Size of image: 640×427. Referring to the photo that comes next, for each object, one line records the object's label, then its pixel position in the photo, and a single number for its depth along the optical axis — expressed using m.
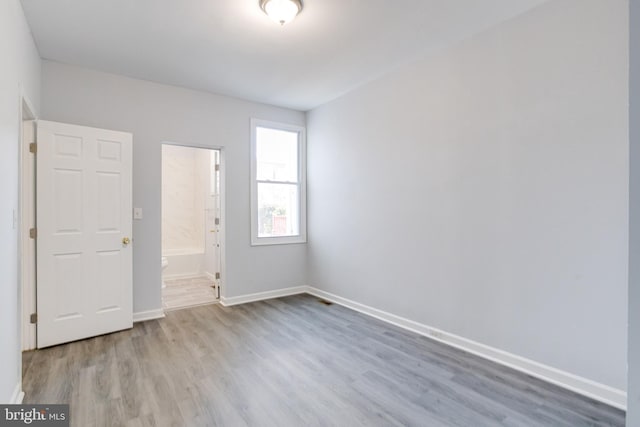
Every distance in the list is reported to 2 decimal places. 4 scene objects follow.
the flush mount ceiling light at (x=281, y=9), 2.32
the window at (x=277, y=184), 4.59
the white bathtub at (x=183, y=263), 5.96
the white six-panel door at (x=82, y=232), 3.03
